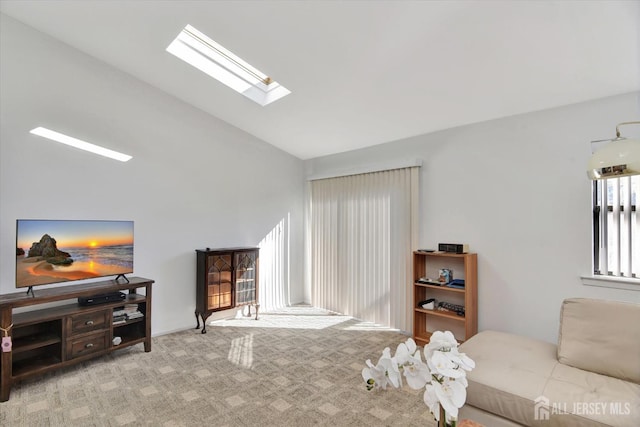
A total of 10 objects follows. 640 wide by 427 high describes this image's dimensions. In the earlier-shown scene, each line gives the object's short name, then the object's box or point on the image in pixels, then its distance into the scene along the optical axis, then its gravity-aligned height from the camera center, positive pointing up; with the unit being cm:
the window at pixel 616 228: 247 -7
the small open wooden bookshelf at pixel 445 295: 315 -87
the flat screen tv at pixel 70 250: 269 -31
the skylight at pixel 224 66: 301 +163
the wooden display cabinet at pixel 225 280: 384 -81
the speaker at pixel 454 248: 321 -31
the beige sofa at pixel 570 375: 162 -98
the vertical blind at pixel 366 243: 391 -36
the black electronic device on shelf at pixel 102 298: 292 -79
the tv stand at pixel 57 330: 243 -103
